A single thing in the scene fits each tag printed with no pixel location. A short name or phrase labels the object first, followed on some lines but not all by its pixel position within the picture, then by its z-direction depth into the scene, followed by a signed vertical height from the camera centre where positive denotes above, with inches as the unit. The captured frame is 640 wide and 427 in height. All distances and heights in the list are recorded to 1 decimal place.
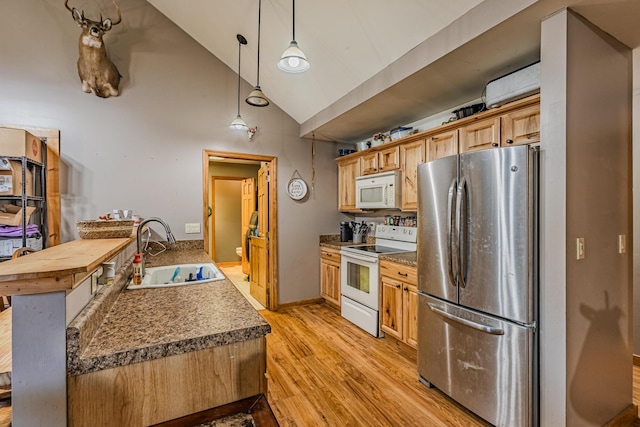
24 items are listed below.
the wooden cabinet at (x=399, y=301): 105.3 -31.9
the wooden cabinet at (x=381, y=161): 131.2 +24.2
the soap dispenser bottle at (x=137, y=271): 73.6 -13.7
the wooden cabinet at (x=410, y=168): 119.0 +18.4
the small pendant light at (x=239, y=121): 123.0 +37.8
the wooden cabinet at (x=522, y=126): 80.3 +23.8
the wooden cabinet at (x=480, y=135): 90.6 +24.6
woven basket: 71.9 -3.5
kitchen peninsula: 35.1 -18.8
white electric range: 124.9 -25.9
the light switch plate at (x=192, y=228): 136.2 -6.3
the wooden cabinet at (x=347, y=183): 158.9 +16.7
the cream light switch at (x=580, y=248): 64.0 -7.3
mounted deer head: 107.6 +56.1
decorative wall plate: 160.4 +13.5
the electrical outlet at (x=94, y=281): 46.0 -10.4
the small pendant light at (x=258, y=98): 101.2 +38.7
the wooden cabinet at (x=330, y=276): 153.5 -32.2
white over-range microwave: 128.6 +10.3
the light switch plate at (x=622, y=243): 74.4 -7.3
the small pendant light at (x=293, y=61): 75.4 +39.2
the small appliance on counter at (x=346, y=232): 169.8 -10.2
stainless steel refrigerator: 65.9 -16.2
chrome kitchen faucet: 84.4 -6.5
